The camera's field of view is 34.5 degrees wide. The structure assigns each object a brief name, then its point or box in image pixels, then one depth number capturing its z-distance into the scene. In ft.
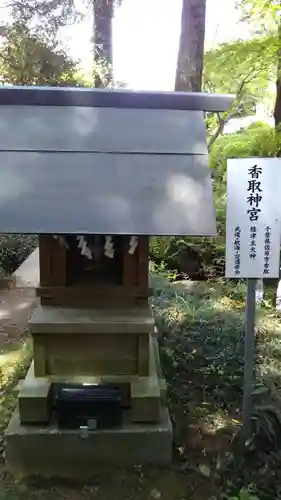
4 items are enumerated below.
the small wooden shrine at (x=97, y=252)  8.02
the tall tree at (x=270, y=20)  16.70
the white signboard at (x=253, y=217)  8.89
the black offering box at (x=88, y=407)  9.34
